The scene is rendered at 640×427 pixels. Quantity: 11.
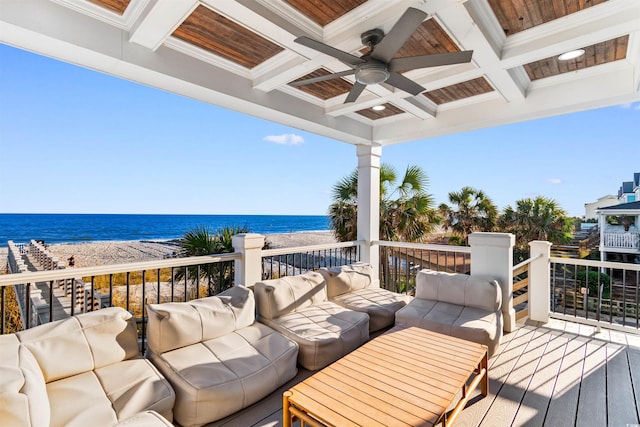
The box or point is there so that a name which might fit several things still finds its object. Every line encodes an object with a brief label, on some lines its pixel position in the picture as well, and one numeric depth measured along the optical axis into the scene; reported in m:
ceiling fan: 1.79
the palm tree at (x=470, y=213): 11.15
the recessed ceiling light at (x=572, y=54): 2.65
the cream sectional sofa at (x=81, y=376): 1.27
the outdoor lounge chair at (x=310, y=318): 2.54
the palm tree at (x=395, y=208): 6.01
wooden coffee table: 1.42
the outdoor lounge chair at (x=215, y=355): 1.83
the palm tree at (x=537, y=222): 11.20
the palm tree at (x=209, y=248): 3.92
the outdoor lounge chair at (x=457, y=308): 2.75
